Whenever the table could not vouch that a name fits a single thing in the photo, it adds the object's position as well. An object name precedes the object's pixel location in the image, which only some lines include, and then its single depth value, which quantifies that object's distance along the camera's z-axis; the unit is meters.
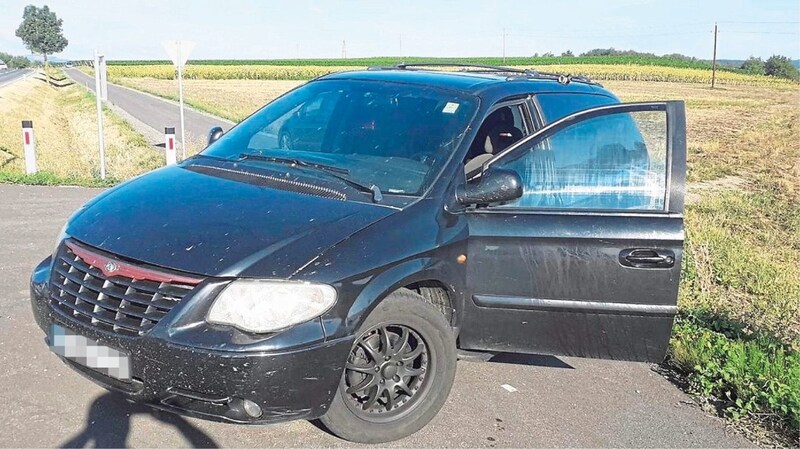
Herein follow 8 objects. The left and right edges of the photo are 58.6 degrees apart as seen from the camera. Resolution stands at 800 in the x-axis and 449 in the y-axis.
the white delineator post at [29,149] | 11.49
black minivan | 2.98
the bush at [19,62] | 152.62
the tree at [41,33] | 130.00
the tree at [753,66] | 103.00
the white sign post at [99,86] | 11.66
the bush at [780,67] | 102.81
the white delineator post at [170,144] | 12.07
